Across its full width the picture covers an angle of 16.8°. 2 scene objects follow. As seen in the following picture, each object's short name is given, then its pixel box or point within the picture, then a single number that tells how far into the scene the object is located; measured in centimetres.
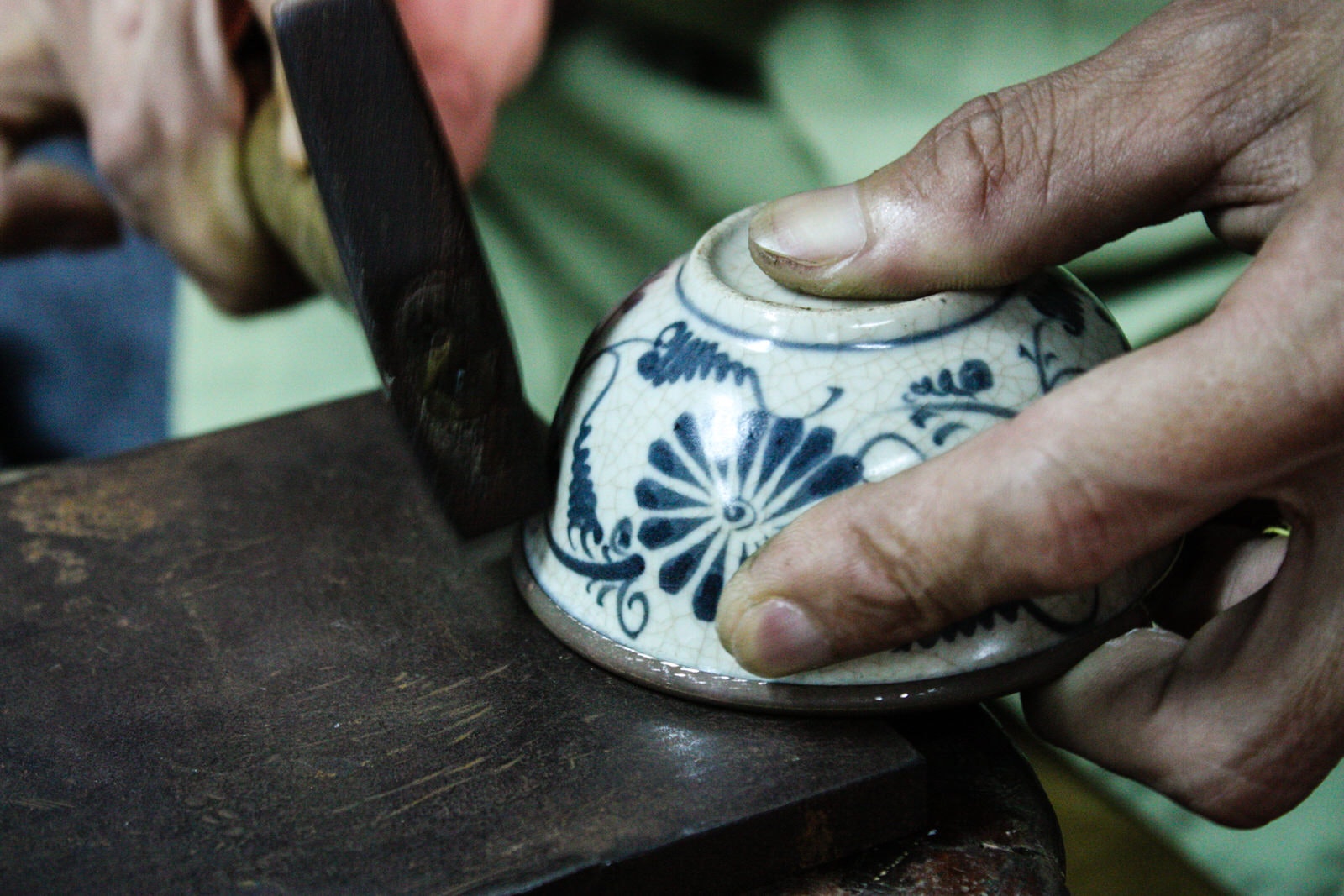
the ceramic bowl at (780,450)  62
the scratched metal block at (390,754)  61
